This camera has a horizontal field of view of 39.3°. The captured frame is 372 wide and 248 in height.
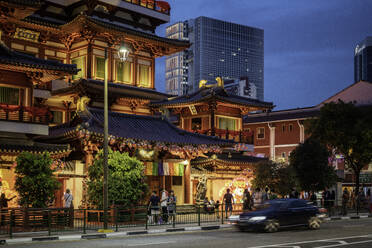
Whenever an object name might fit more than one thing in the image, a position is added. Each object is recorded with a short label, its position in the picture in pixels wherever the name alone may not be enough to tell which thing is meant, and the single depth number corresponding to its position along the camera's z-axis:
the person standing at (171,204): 27.17
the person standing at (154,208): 24.61
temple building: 28.52
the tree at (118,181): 26.47
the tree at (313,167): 36.84
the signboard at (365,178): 56.22
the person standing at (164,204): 27.23
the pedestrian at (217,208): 25.89
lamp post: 21.28
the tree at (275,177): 32.81
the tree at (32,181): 22.88
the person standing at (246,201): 28.14
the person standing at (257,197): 27.91
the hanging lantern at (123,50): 21.68
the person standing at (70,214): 21.88
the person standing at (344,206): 32.12
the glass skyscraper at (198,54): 168.75
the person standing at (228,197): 30.72
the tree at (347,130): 38.72
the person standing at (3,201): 24.57
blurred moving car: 20.25
